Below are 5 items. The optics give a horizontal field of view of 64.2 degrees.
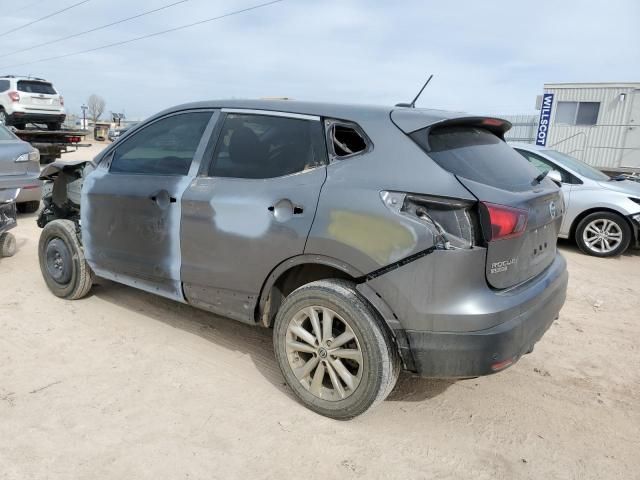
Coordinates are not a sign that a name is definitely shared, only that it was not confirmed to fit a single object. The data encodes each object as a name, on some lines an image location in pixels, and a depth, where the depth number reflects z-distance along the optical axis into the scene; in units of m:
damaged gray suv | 2.49
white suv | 17.00
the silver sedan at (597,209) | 7.14
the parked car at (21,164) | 6.91
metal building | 16.77
